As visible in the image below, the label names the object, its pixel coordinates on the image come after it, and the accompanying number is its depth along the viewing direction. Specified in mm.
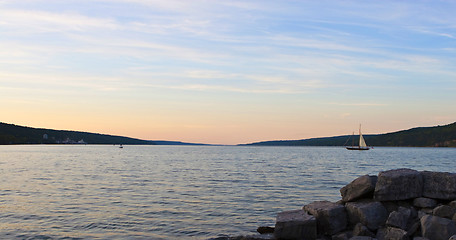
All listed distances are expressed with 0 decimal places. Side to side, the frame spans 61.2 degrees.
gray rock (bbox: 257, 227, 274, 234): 17053
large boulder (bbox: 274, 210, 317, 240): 14750
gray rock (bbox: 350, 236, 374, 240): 13938
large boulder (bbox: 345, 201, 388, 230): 15211
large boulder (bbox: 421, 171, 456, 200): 15891
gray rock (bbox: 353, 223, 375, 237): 14609
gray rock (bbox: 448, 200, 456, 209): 15295
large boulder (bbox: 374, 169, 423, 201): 16094
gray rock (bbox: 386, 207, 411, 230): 14797
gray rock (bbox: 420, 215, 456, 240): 13673
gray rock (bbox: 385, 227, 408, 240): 13836
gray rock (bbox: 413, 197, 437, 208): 15703
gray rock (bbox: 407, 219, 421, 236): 14547
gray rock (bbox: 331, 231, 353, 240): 14595
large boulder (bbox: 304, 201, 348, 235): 15367
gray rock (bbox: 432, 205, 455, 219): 15016
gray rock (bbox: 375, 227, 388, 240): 14383
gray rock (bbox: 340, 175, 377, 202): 16844
